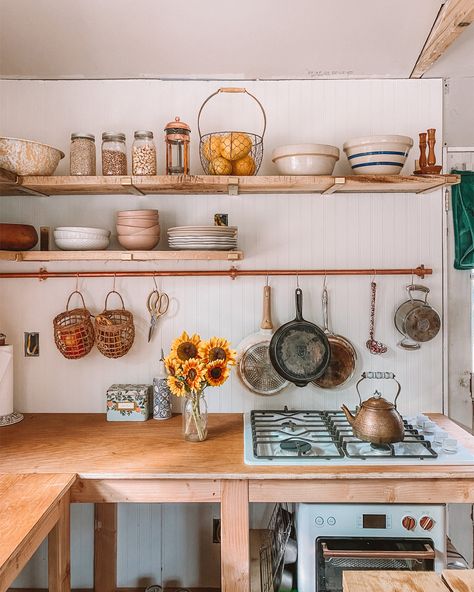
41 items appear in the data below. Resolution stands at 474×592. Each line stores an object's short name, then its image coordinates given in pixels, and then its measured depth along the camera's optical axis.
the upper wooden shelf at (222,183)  2.08
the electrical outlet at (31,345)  2.45
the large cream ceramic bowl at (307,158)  2.10
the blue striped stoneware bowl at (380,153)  2.12
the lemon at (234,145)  2.09
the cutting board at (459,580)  1.16
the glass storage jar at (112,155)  2.16
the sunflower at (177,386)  1.97
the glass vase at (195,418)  2.03
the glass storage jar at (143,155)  2.13
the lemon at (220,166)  2.11
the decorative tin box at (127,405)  2.31
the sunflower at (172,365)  1.96
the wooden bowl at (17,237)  2.18
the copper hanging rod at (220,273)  2.38
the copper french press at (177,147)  2.13
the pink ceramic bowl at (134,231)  2.19
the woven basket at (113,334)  2.28
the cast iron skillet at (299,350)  2.29
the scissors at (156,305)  2.42
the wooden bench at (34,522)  1.31
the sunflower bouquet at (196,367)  1.96
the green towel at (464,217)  2.41
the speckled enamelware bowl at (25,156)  2.05
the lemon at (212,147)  2.11
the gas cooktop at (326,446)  1.82
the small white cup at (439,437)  1.98
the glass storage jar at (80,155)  2.15
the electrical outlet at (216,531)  2.45
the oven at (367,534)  1.77
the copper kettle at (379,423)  1.84
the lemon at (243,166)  2.12
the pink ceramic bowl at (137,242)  2.19
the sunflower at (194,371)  1.95
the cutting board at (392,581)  1.17
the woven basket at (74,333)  2.27
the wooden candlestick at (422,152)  2.18
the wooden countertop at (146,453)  1.75
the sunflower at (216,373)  1.96
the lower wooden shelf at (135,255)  2.12
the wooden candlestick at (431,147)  2.16
